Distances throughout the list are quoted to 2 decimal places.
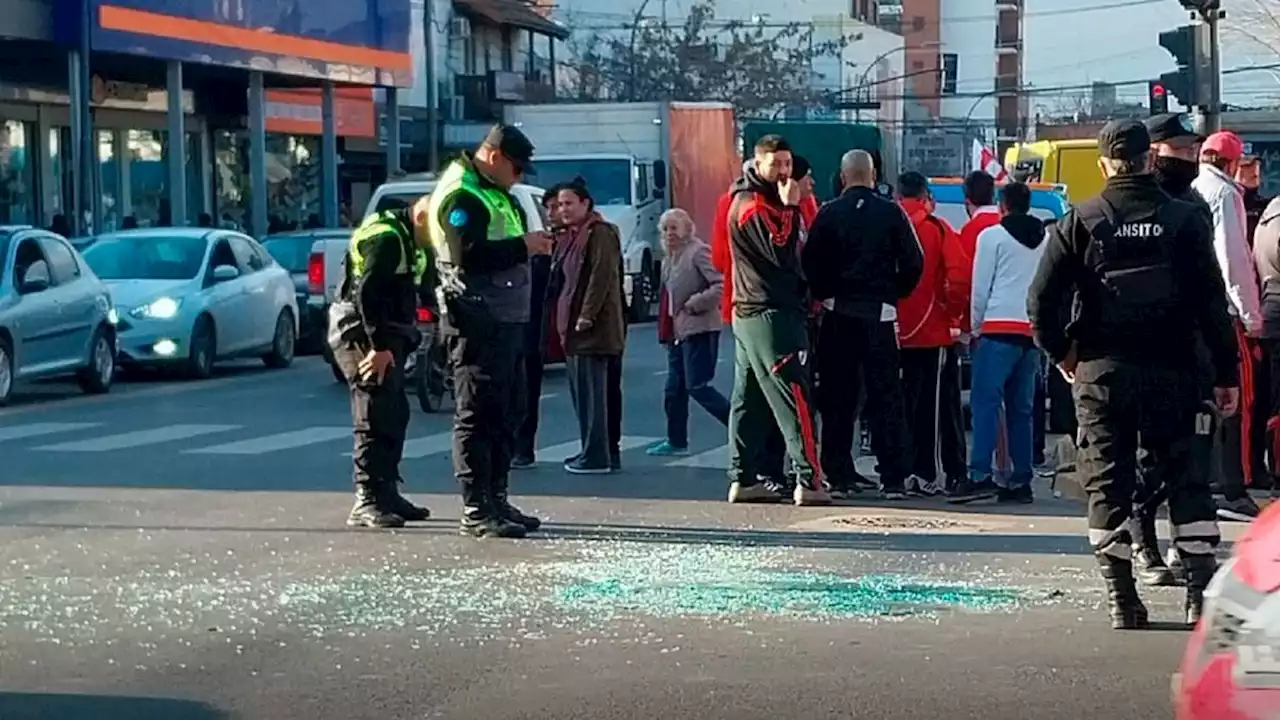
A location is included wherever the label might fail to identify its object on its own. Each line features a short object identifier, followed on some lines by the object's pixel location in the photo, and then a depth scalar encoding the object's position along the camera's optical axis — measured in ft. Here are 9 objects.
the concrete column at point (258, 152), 120.26
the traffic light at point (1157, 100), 74.61
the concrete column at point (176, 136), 109.81
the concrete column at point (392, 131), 138.51
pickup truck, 69.41
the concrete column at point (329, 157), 129.08
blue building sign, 102.78
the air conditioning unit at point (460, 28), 189.57
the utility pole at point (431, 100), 167.43
